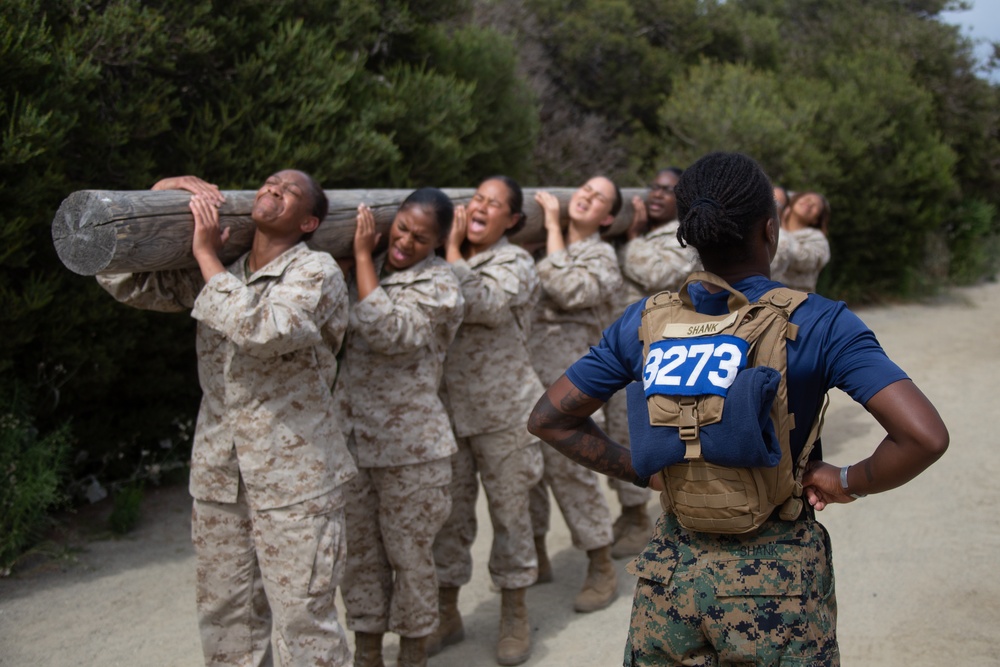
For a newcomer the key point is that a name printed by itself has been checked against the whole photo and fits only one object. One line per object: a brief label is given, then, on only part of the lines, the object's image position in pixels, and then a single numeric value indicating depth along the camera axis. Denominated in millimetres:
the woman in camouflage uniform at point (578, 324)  5621
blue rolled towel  2316
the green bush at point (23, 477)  5660
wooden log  3551
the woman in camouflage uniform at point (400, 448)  4445
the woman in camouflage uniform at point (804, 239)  7973
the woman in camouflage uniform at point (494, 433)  5078
